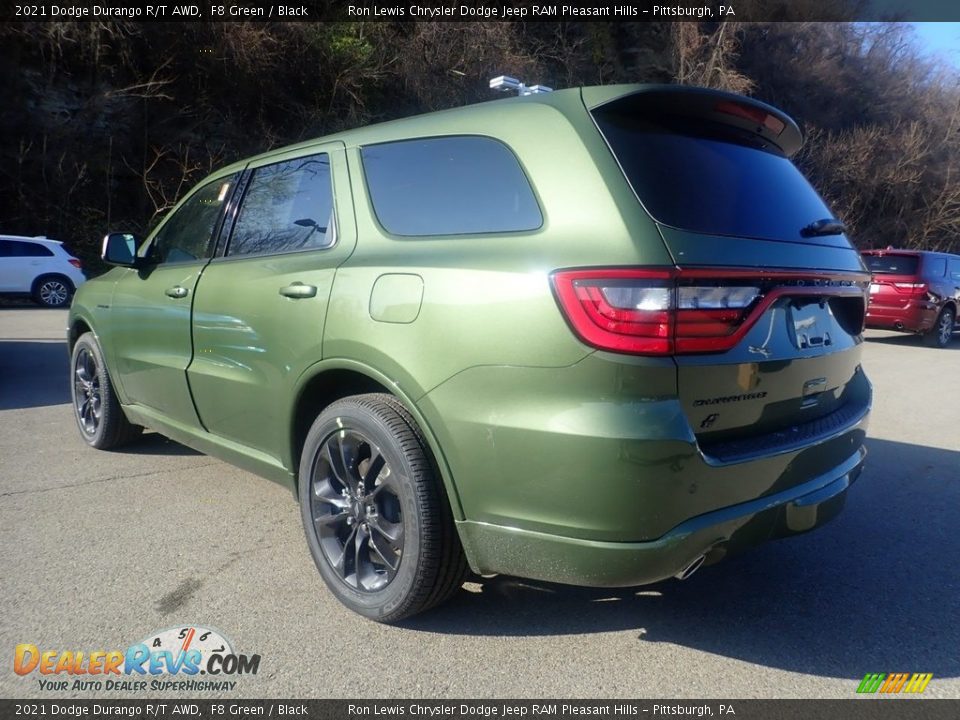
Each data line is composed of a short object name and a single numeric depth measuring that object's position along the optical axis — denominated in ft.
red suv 39.01
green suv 6.99
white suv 50.01
